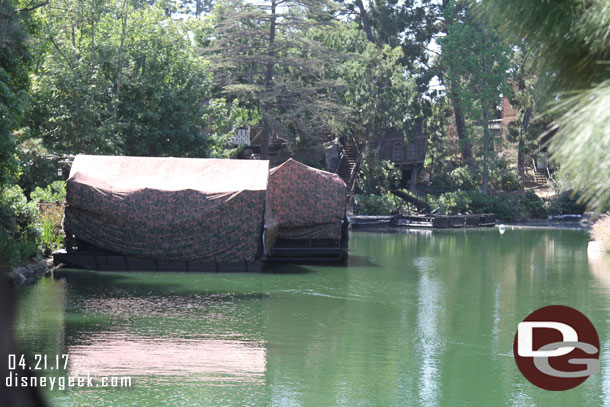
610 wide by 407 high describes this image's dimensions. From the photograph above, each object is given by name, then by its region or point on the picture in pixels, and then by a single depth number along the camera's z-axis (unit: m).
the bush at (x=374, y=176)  60.44
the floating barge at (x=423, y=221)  53.03
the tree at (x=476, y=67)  62.41
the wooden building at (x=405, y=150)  64.69
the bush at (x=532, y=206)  63.22
